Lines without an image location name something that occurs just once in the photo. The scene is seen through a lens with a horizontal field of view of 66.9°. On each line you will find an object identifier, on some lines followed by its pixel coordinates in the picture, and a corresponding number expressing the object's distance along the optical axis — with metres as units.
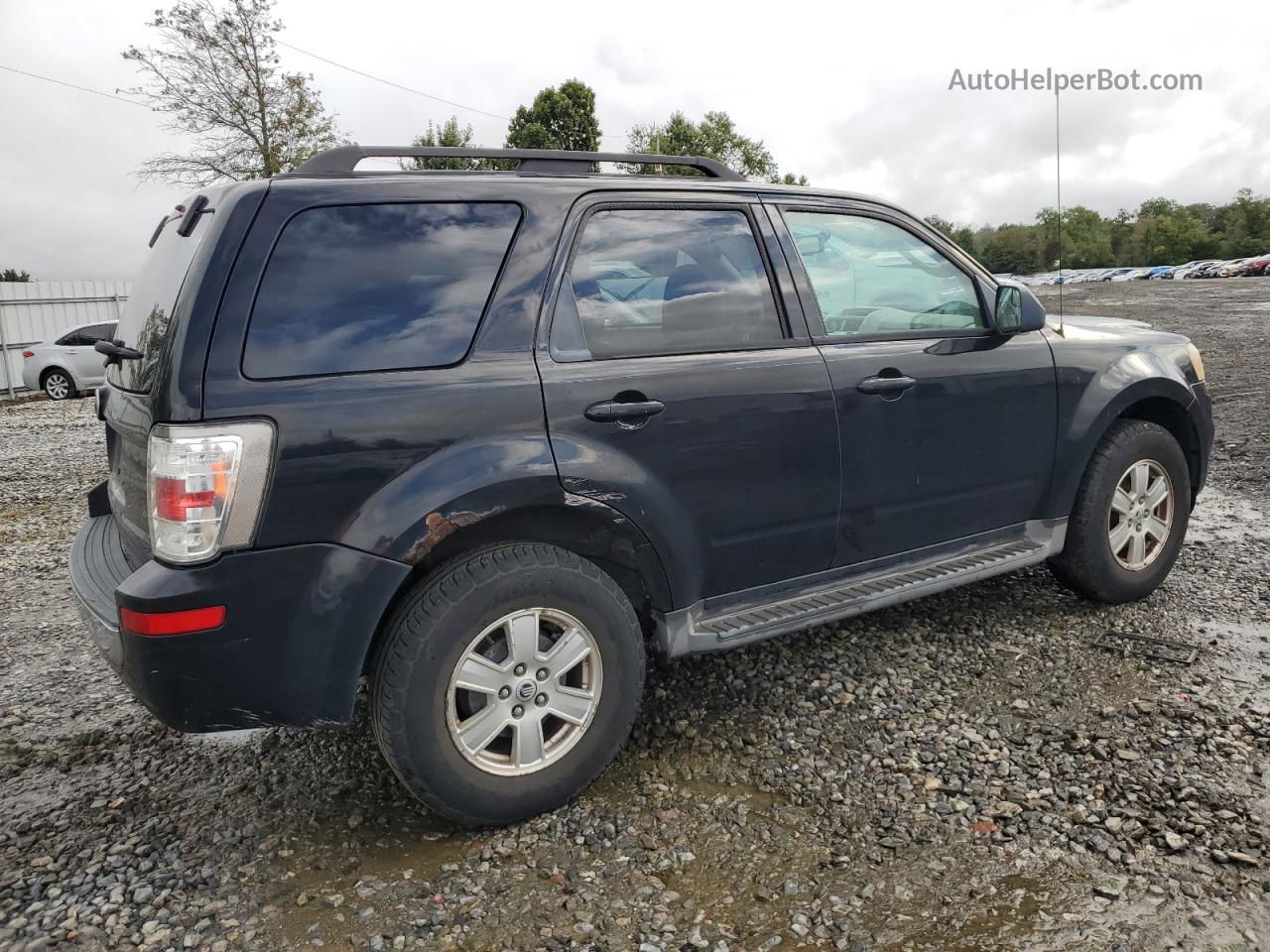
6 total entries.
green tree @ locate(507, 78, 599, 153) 33.41
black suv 2.44
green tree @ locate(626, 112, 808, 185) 40.88
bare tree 24.23
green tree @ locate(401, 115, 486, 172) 34.38
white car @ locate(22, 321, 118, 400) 17.34
